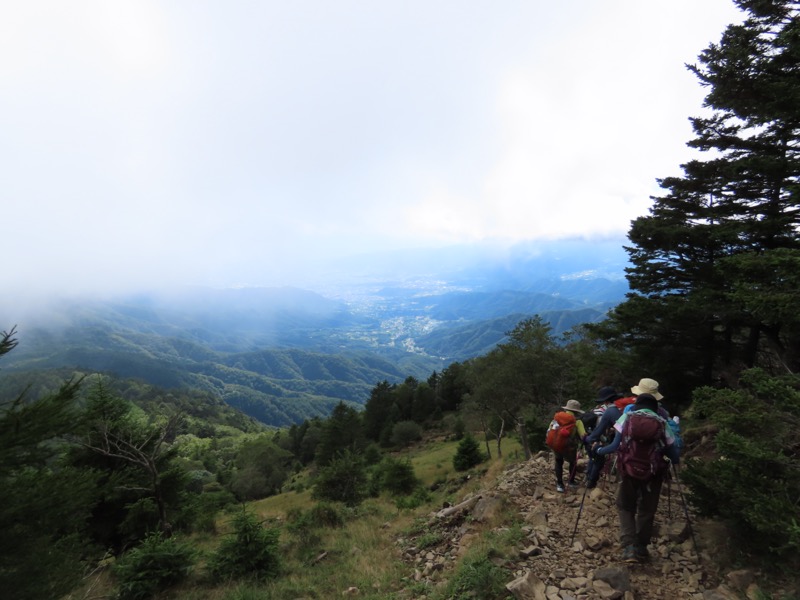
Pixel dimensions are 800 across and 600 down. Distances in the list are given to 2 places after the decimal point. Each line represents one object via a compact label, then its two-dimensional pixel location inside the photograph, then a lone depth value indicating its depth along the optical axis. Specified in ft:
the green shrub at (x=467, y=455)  91.20
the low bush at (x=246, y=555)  26.63
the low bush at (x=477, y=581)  17.33
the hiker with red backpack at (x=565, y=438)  27.32
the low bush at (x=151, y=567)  24.52
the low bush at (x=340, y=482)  63.26
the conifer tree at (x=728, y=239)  23.95
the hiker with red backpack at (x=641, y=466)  17.95
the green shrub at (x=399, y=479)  68.80
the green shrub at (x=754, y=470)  14.52
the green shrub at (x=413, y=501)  46.34
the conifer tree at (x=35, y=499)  17.13
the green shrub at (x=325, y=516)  38.32
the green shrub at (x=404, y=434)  184.75
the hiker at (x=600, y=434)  22.40
